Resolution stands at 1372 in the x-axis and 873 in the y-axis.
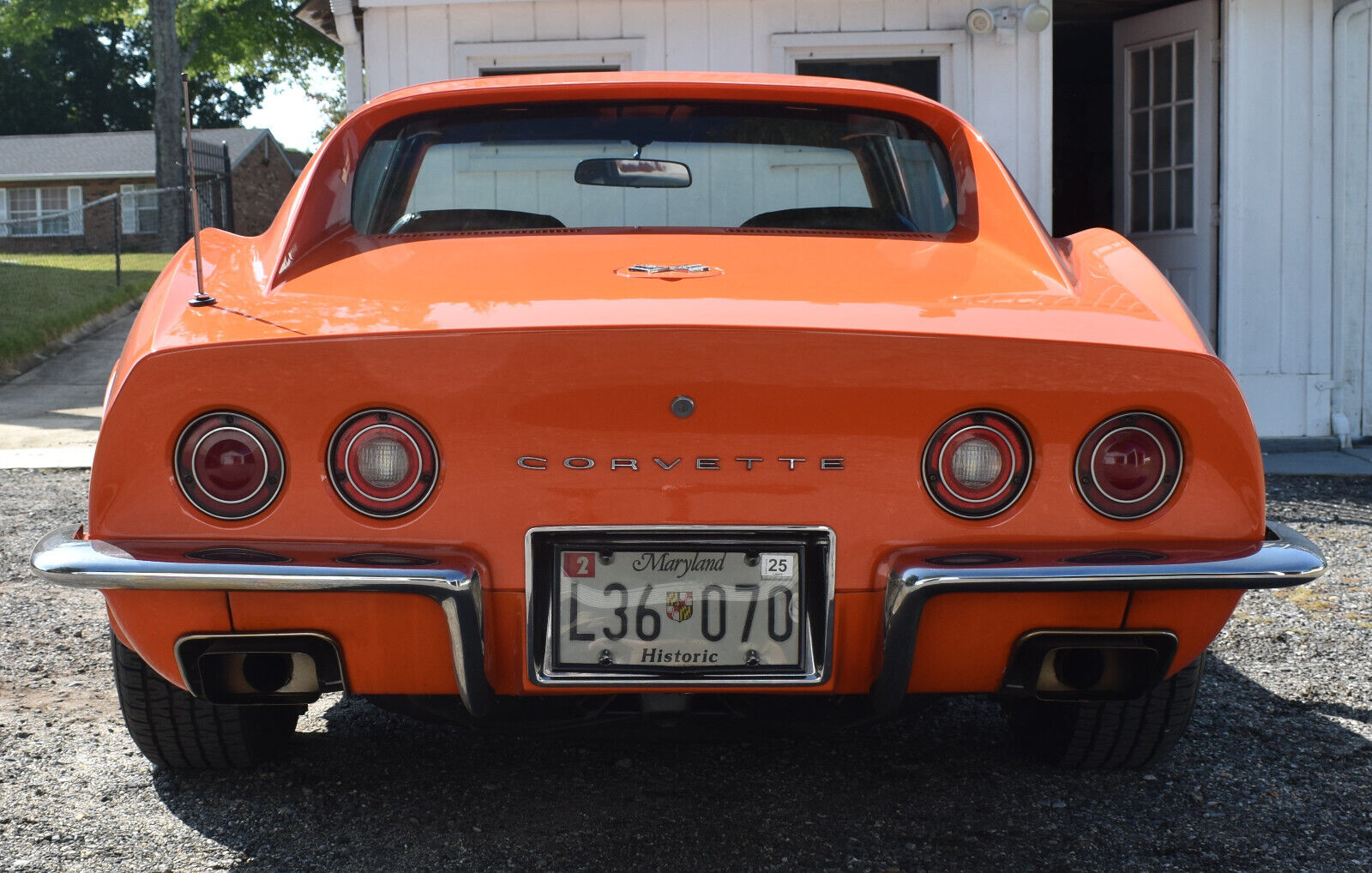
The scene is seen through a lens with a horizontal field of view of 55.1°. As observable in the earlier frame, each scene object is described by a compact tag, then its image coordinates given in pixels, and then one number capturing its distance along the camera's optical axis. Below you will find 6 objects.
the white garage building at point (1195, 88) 7.56
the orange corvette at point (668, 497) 2.02
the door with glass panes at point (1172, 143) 7.84
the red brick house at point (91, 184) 34.16
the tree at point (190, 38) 23.58
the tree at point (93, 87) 43.78
